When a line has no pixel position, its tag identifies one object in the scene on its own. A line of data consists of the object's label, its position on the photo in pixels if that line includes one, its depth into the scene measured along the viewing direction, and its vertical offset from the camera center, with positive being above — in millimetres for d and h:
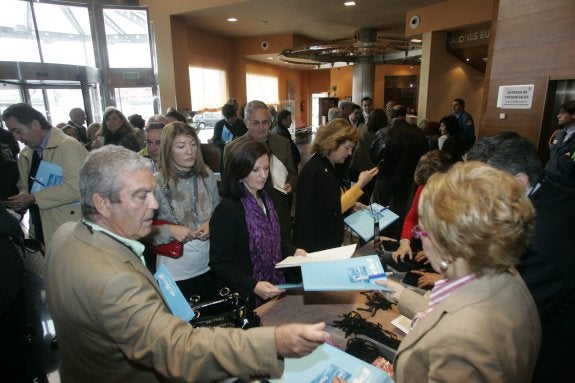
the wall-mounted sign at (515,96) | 3793 +167
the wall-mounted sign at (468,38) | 7219 +1643
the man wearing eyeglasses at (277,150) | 2102 -378
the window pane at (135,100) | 7992 +362
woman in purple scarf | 1755 -612
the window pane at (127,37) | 7466 +1768
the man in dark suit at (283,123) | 4686 -135
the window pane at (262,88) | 13203 +1111
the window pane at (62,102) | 6723 +288
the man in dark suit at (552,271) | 1145 -548
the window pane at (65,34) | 6539 +1670
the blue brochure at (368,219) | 2223 -740
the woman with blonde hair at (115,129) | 4043 -167
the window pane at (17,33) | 5918 +1510
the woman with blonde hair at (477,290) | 792 -465
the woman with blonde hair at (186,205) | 2115 -585
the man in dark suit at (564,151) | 3492 -439
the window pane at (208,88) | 10398 +858
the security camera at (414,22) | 8094 +2181
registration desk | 1512 -933
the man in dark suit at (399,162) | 3938 -590
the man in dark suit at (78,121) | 5695 -93
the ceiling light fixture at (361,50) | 9625 +1959
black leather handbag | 1426 -873
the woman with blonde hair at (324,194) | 2375 -570
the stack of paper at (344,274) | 1299 -667
